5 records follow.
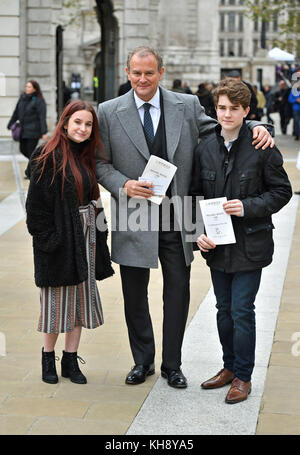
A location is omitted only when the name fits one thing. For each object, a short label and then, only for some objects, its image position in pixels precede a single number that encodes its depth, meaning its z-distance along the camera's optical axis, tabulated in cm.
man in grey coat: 561
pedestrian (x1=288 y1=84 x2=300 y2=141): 2564
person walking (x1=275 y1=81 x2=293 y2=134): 2850
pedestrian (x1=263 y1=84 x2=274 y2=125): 3586
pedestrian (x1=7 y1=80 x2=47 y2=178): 1661
